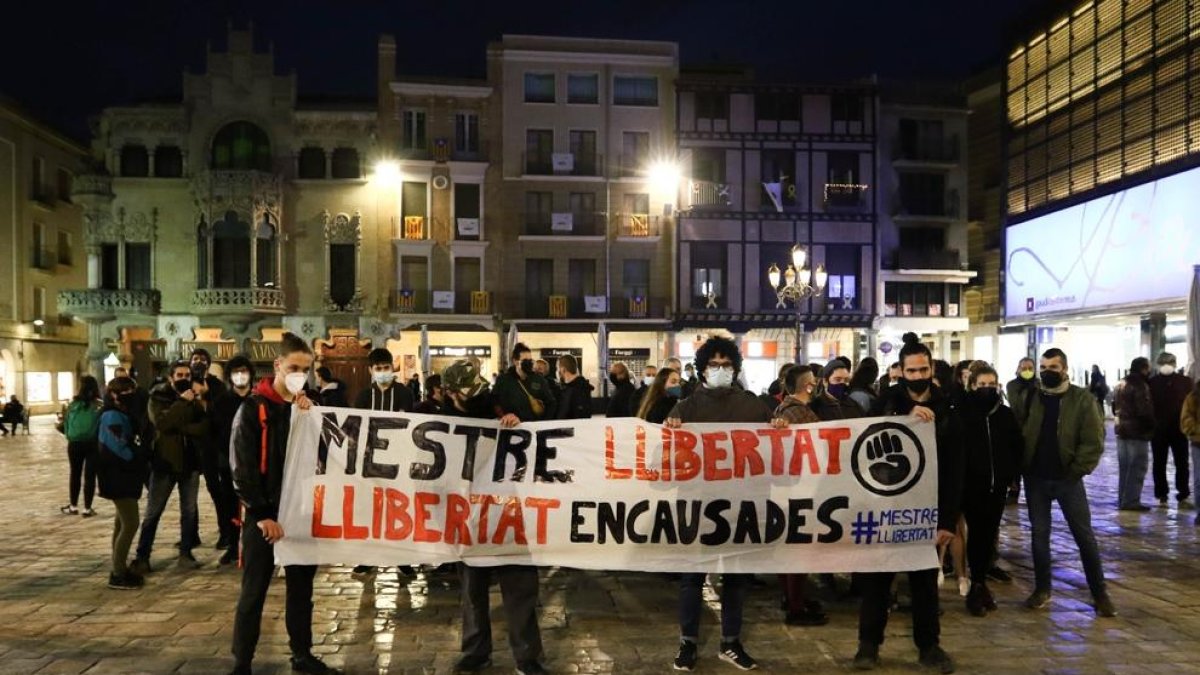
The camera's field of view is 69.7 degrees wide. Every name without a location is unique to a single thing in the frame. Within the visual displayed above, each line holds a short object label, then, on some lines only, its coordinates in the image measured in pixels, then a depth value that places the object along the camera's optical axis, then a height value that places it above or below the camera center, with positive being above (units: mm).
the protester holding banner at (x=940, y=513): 5672 -1249
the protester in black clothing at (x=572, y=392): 10055 -740
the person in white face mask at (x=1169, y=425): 11961 -1298
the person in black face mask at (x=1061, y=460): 6848 -1025
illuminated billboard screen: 19641 +2126
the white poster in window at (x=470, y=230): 38125 +4531
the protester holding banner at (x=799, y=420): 6434 -649
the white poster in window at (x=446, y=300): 37750 +1378
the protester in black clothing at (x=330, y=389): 9445 -640
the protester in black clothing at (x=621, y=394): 10477 -763
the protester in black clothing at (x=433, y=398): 7148 -596
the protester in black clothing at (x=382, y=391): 8477 -583
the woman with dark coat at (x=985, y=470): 6879 -1118
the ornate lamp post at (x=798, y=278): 22938 +1572
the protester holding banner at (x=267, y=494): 5355 -1023
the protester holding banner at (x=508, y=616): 5469 -1834
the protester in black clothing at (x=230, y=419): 7289 -822
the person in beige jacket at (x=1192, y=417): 10477 -1033
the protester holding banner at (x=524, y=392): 7848 -581
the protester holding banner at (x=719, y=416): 5633 -579
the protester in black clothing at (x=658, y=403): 7343 -609
